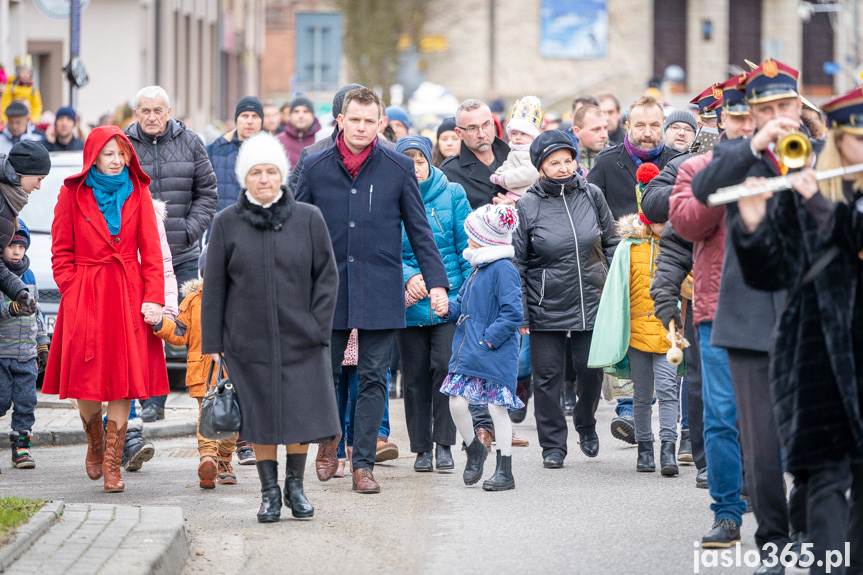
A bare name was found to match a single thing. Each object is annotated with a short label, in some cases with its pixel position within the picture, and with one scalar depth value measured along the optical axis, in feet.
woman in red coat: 56.34
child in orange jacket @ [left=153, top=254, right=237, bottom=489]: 57.57
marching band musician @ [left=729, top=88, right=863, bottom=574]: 36.58
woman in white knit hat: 49.65
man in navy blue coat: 56.70
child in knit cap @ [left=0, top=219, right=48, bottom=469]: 62.75
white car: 85.71
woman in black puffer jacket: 62.80
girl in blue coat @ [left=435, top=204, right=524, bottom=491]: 57.00
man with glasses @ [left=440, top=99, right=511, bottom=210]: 70.95
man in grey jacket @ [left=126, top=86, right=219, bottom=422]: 69.26
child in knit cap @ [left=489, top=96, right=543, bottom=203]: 67.72
